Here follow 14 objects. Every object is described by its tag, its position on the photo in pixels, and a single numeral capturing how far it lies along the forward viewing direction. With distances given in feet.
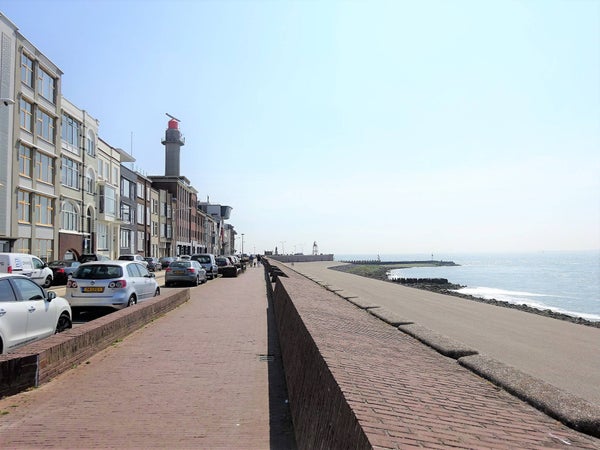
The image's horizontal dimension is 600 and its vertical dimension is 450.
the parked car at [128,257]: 128.35
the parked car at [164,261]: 172.55
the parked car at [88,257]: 107.64
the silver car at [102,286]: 43.73
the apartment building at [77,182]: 133.55
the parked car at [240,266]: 150.62
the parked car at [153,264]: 146.72
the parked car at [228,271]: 122.72
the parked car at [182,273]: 88.06
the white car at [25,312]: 25.09
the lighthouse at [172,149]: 317.63
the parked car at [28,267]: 72.33
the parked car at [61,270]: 90.63
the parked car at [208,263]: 113.91
